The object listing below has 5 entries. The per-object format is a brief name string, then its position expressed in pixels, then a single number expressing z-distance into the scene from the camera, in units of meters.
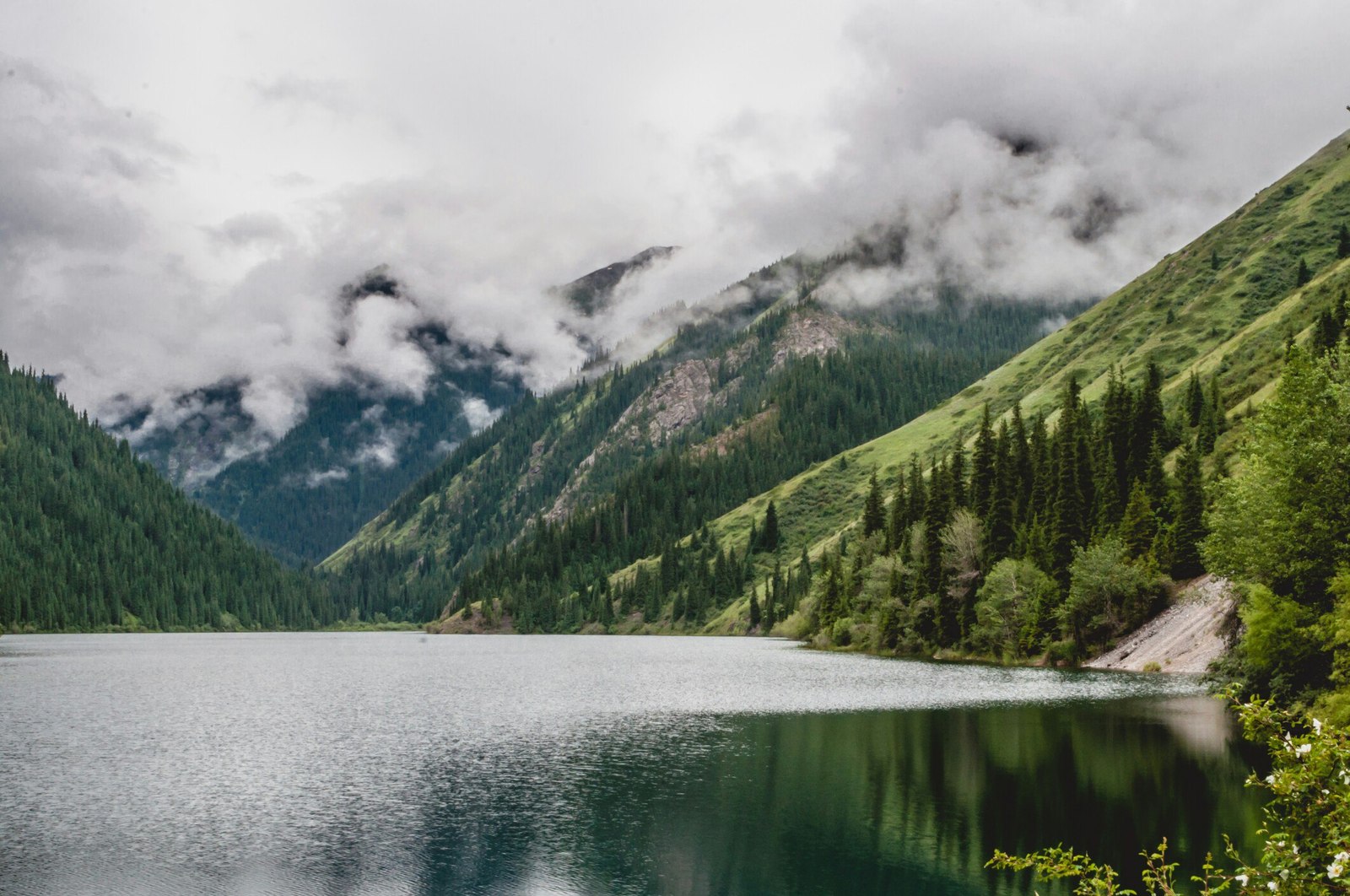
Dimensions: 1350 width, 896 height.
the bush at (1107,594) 127.31
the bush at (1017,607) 138.50
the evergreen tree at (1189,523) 128.75
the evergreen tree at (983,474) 164.62
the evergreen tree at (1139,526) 133.75
